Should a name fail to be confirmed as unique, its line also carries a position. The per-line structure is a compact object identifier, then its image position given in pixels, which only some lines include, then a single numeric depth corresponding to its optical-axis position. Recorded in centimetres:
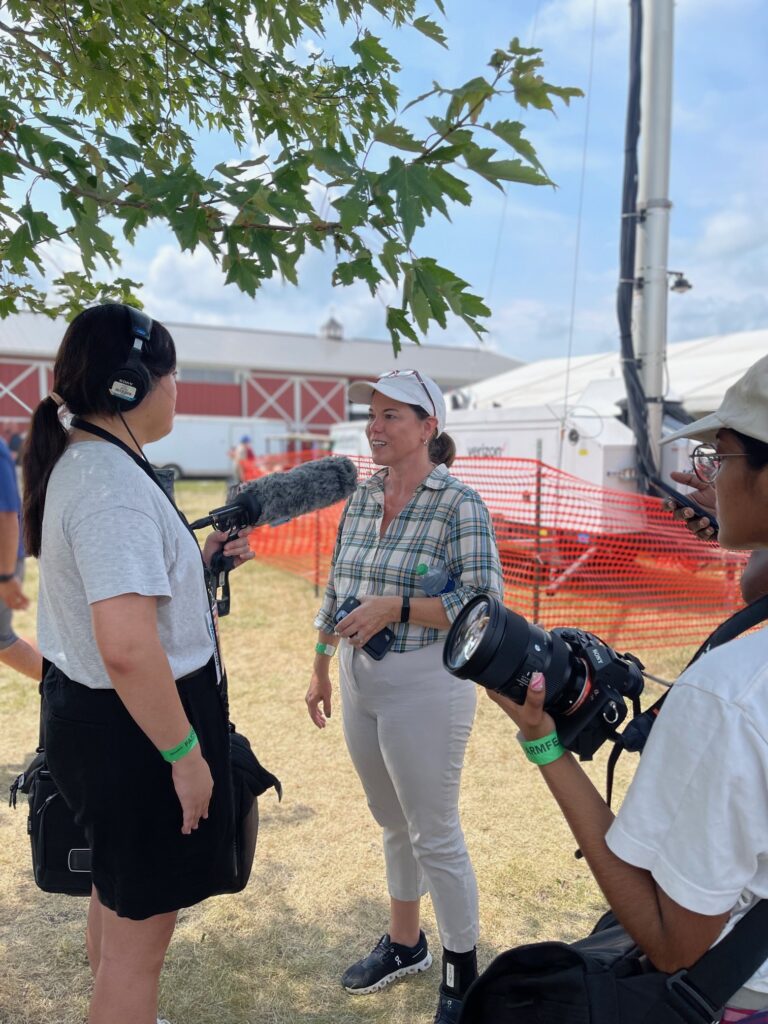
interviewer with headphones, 162
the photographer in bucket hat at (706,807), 105
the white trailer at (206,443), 3122
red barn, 3497
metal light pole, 741
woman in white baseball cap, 240
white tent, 969
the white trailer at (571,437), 892
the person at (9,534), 268
